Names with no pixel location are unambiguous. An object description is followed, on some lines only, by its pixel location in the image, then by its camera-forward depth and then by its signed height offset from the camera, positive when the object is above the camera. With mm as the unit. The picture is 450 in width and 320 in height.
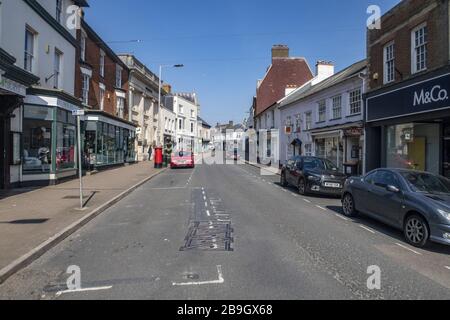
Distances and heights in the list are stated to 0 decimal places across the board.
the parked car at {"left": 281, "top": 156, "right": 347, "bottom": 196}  13477 -614
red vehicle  30875 -86
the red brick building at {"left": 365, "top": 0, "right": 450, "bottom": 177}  12938 +2904
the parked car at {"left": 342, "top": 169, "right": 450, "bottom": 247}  6430 -820
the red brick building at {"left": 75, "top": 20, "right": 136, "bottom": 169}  22453 +4218
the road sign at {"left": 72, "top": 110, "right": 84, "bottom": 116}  9845 +1216
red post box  29031 +95
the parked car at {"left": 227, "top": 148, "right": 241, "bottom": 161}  43075 +500
